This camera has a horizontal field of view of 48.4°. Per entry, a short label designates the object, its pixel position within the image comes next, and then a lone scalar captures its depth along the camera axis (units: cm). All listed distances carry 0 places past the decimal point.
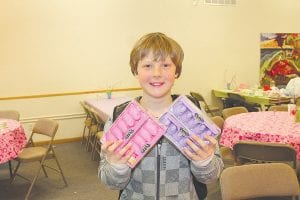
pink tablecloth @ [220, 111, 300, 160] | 312
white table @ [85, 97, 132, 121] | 490
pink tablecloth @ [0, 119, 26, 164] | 346
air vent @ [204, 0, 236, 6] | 719
